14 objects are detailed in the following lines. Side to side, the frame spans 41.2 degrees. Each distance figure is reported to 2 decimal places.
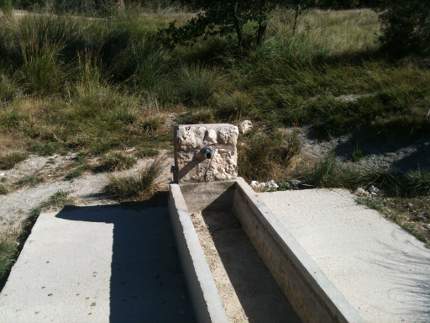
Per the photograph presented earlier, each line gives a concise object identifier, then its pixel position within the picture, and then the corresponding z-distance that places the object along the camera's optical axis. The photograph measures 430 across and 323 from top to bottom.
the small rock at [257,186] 5.57
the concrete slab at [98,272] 3.69
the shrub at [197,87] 8.17
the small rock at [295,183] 5.69
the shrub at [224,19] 9.39
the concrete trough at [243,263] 3.20
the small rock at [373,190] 5.52
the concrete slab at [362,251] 3.62
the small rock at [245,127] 7.02
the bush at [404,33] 8.83
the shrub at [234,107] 7.55
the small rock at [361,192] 5.45
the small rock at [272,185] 5.62
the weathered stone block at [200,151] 4.90
